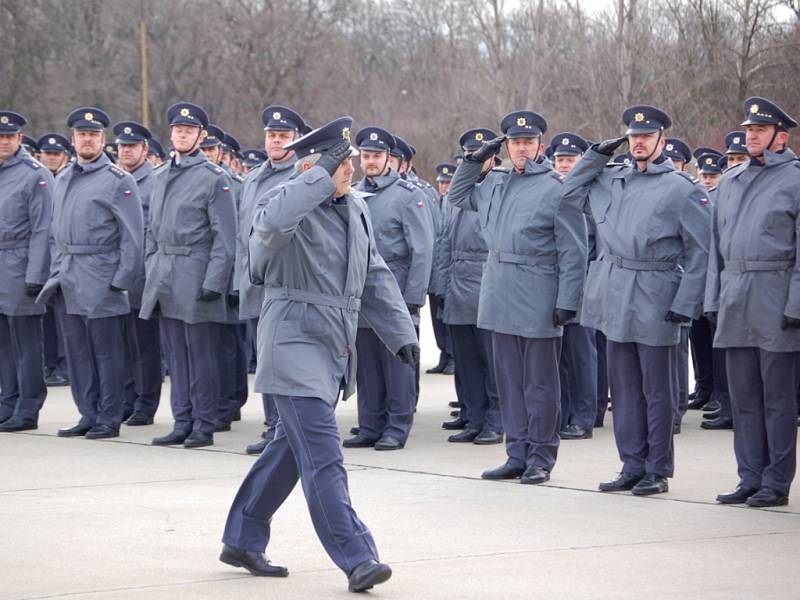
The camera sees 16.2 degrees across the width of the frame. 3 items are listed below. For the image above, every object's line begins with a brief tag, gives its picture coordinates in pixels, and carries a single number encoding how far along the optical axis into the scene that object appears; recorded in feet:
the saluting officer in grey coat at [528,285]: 56.17
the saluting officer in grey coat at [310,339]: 38.31
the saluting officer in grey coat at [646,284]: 52.69
